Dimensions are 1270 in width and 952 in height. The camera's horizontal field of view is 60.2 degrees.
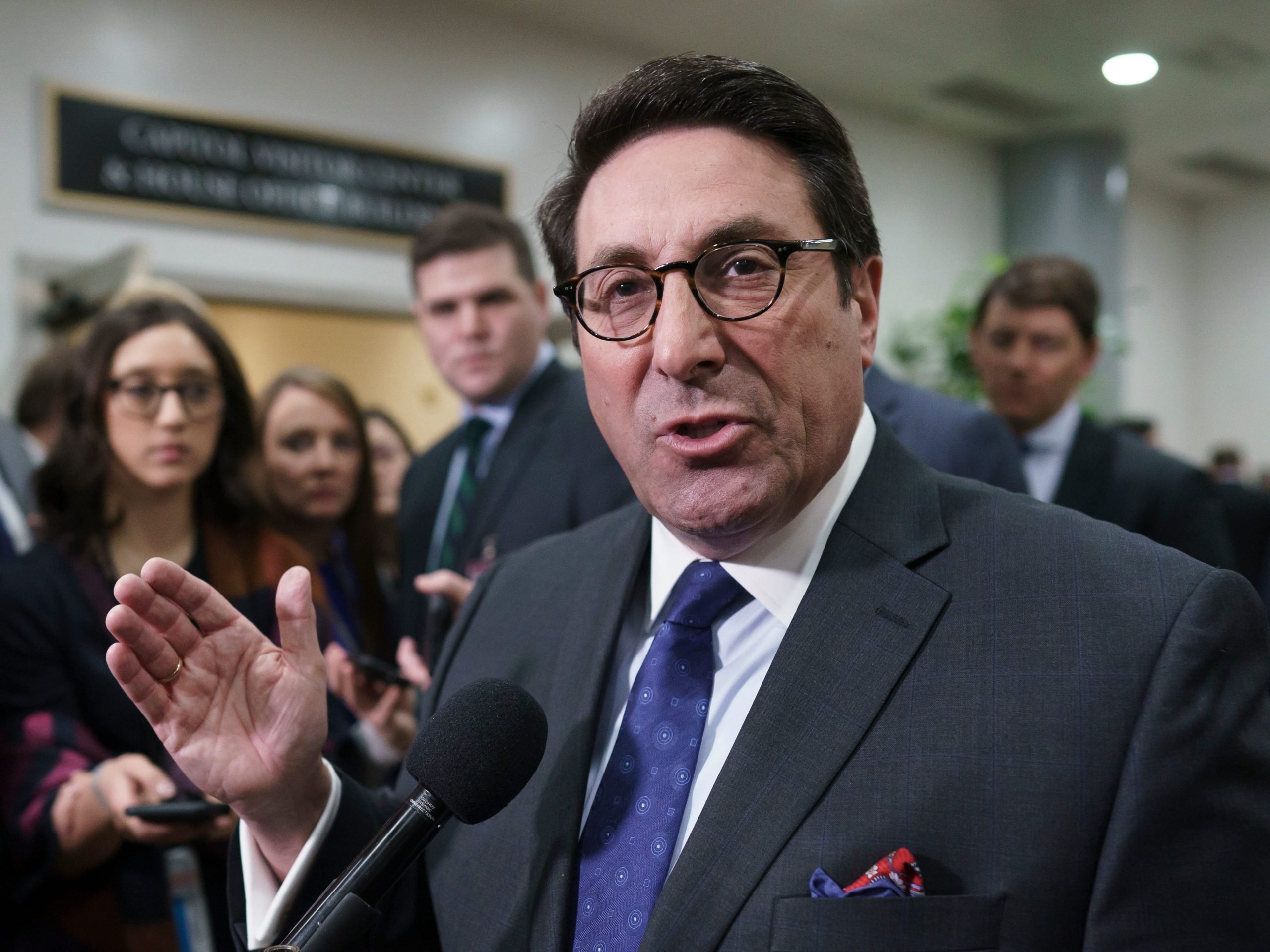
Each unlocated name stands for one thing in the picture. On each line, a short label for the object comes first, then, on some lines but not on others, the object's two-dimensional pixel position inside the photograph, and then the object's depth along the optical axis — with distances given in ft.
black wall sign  14.05
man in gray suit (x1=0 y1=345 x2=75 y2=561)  8.11
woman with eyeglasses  6.00
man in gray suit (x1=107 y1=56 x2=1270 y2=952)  2.92
